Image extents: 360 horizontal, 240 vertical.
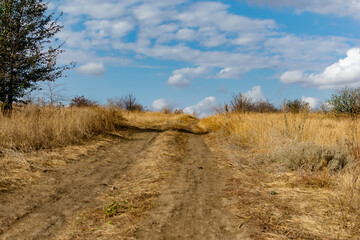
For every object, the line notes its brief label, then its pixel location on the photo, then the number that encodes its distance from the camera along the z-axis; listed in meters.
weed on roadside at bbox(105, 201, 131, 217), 4.18
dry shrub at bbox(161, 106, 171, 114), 38.91
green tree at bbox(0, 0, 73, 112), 12.66
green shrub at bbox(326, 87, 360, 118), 18.45
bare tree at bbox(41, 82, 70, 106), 12.03
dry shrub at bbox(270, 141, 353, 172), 7.04
